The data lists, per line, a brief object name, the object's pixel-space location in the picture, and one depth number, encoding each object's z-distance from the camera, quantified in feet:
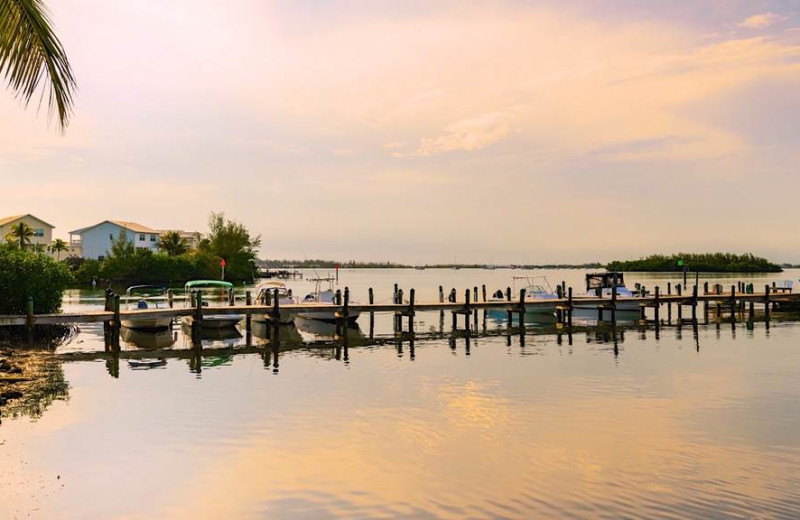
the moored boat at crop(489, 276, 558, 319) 153.82
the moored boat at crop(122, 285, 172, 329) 120.37
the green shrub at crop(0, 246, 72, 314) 108.68
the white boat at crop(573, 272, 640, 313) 156.46
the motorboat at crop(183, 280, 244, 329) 125.59
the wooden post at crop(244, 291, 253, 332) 126.55
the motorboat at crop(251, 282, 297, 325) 134.33
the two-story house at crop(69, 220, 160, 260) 398.01
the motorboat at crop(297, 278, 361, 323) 134.00
